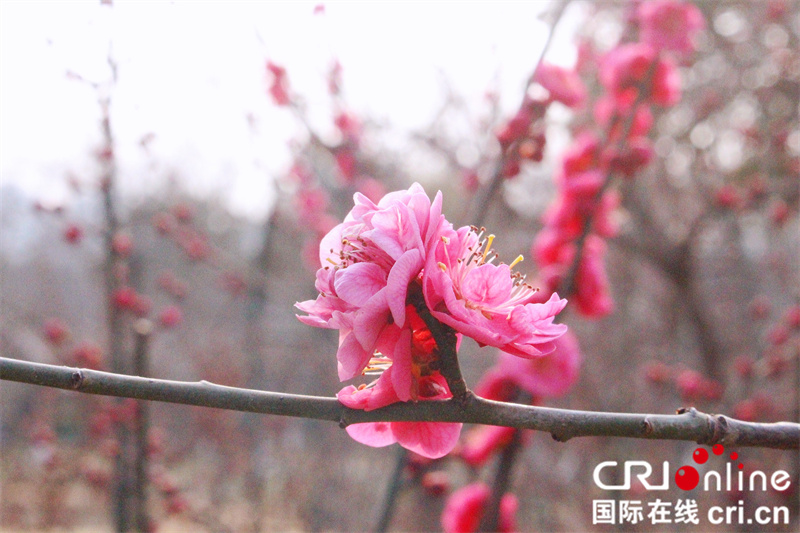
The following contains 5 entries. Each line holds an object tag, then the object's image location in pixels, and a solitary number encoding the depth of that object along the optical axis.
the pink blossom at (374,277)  0.31
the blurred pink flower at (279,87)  1.78
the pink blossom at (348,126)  1.89
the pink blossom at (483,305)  0.31
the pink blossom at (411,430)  0.32
